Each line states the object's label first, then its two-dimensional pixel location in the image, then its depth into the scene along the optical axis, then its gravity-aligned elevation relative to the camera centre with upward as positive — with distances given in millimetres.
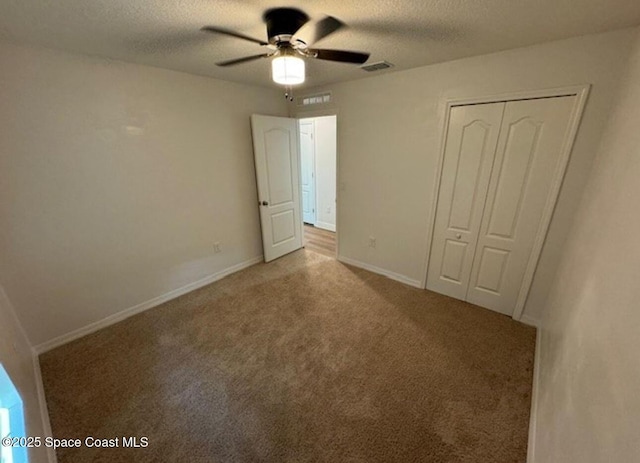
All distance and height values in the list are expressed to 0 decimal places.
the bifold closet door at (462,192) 2309 -432
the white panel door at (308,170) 5023 -438
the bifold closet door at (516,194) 2021 -397
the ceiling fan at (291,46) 1460 +580
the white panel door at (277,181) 3295 -446
